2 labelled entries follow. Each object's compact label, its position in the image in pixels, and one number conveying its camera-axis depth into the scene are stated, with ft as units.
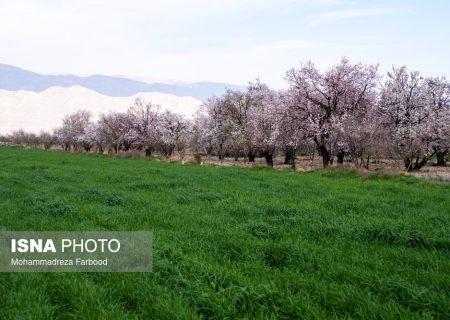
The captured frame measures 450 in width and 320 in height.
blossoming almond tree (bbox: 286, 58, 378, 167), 122.62
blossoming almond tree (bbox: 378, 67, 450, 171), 127.03
